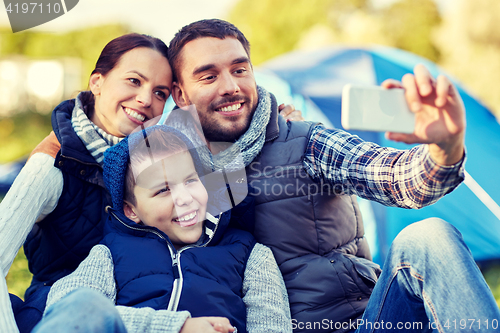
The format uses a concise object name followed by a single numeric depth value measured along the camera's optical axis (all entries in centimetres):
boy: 125
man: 107
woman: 140
